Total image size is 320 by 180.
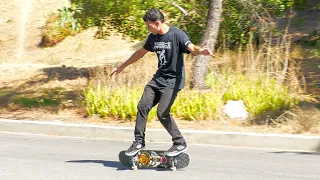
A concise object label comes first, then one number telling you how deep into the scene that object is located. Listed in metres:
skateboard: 14.79
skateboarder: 14.41
